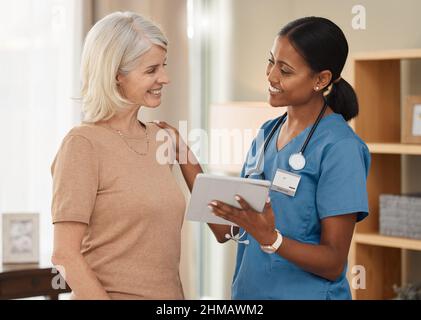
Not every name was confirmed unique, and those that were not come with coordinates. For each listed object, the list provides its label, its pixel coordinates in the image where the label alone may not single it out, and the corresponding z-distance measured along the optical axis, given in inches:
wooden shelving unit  124.0
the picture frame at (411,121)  119.6
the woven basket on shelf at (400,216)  118.8
